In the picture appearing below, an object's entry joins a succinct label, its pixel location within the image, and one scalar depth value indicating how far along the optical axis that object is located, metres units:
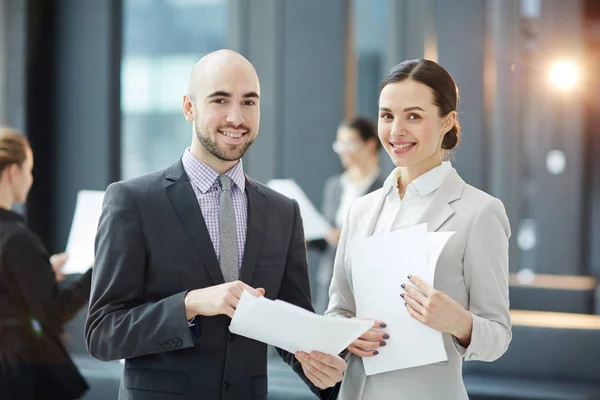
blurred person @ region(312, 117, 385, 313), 4.51
